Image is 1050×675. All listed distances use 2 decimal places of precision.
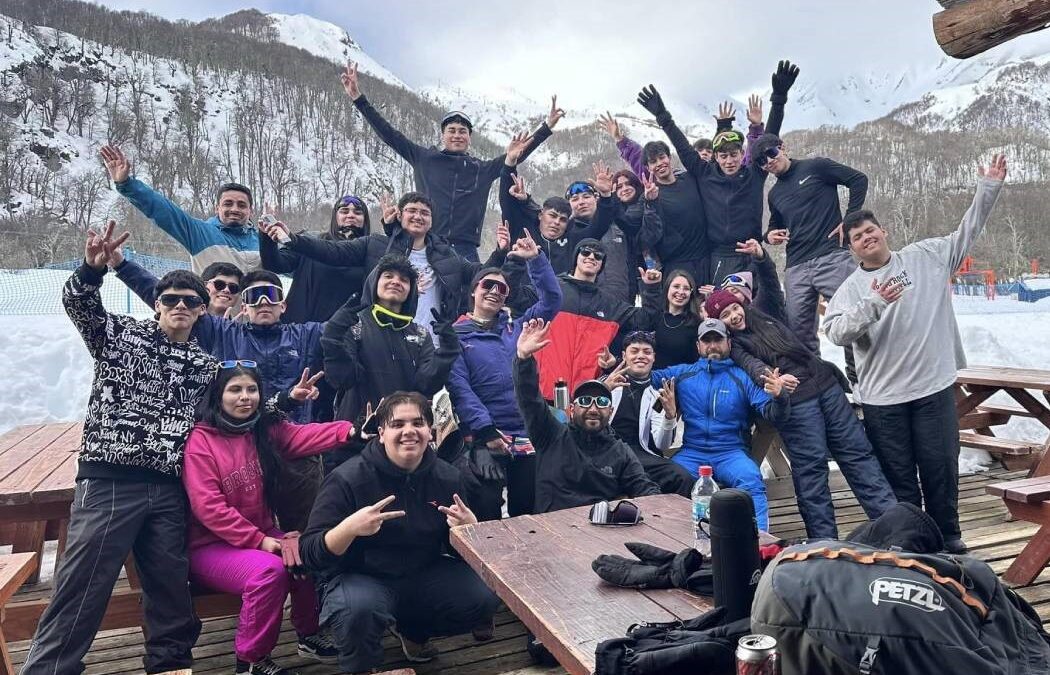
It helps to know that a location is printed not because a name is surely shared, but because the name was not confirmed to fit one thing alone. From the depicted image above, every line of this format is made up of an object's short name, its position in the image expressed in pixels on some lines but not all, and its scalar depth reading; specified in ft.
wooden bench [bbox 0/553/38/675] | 7.72
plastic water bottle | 7.60
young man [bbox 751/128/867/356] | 16.58
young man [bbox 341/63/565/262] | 19.79
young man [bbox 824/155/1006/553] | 13.03
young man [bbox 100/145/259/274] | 15.14
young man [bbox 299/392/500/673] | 9.54
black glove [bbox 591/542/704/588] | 6.44
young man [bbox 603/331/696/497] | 13.51
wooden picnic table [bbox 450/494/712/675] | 5.76
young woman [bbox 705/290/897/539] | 13.85
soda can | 3.74
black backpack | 3.66
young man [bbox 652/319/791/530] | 13.53
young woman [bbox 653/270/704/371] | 15.71
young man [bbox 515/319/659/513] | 11.84
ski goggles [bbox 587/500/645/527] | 8.73
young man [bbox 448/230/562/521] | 12.51
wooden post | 8.78
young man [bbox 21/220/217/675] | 9.23
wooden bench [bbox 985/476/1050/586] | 11.25
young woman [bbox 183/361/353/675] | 9.52
